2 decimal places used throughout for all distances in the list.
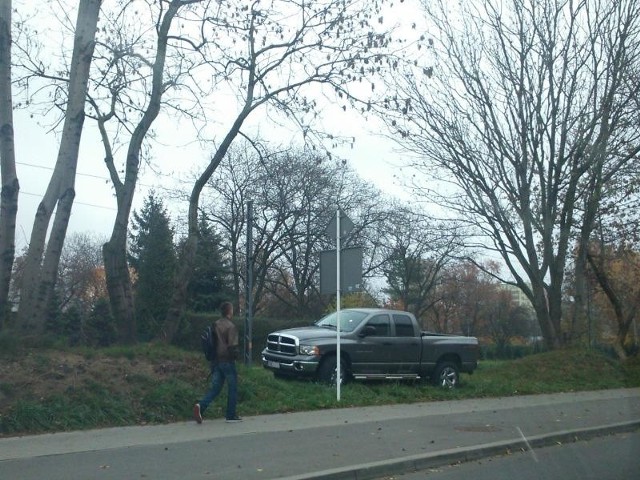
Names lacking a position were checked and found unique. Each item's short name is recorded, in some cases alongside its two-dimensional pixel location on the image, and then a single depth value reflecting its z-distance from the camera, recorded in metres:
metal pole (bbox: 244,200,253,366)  23.40
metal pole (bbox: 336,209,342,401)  15.07
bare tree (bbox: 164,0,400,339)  16.19
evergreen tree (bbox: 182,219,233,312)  46.03
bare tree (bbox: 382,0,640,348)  23.20
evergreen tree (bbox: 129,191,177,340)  44.25
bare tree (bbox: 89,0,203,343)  16.06
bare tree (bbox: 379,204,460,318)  43.75
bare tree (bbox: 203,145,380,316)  43.75
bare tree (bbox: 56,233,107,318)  56.55
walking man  12.13
